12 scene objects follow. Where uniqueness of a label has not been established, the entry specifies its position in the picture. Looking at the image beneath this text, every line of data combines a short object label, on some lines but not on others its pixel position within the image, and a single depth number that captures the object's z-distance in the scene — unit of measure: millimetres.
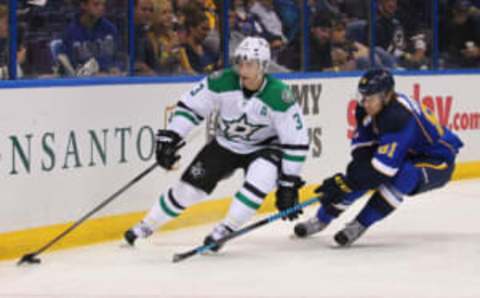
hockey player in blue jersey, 12128
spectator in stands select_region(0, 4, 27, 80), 11950
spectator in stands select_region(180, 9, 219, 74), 14366
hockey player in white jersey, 12009
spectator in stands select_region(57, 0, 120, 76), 12683
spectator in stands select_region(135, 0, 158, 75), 13667
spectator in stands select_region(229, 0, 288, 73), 15119
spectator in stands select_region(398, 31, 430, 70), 17720
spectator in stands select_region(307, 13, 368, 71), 16347
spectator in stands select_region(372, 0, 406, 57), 17390
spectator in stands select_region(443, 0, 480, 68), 18420
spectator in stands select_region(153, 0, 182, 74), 13931
